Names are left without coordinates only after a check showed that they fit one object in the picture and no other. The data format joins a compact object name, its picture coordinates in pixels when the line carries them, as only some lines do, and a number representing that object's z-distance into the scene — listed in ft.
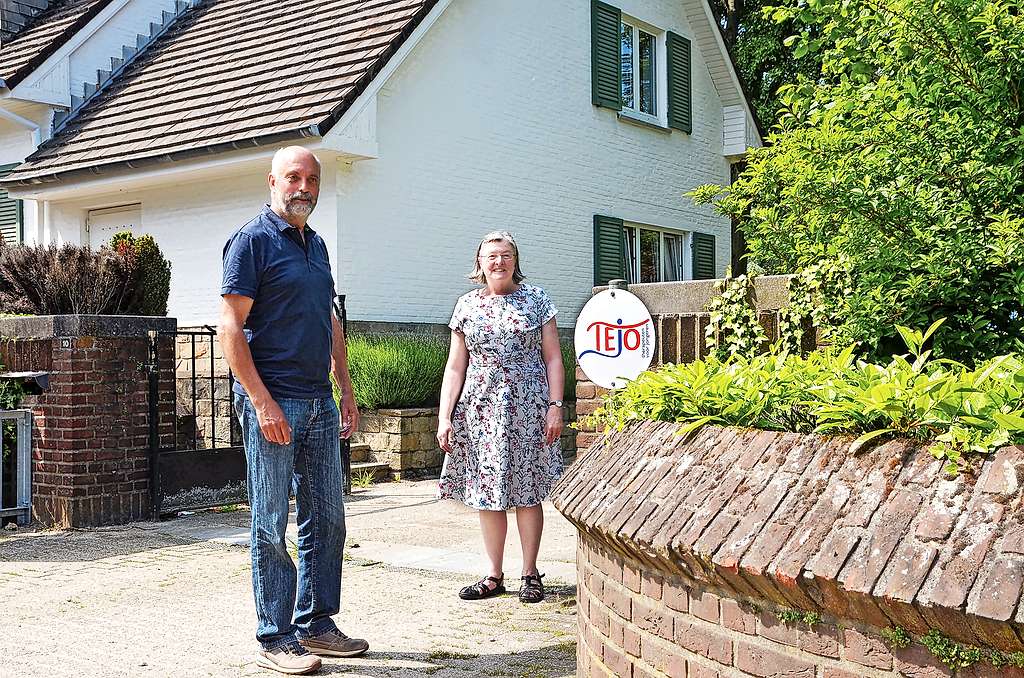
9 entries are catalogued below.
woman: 17.71
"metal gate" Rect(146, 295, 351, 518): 26.37
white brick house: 39.96
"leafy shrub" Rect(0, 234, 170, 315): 29.50
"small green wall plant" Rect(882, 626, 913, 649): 7.70
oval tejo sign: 19.79
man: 13.92
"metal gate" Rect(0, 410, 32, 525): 25.21
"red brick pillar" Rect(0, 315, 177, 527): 25.21
